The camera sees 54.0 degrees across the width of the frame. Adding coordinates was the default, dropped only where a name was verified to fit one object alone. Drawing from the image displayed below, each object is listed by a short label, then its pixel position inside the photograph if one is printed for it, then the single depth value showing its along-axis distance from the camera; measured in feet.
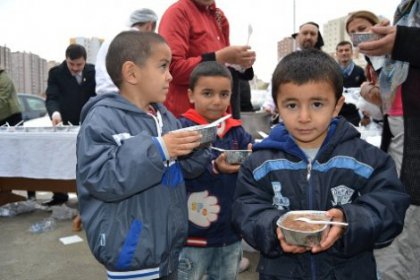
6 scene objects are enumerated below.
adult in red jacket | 7.91
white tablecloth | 14.40
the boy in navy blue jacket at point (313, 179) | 4.38
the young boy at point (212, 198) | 6.92
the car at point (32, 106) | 38.95
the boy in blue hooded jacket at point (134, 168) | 4.73
